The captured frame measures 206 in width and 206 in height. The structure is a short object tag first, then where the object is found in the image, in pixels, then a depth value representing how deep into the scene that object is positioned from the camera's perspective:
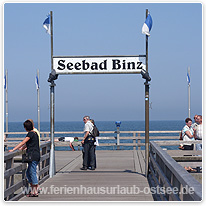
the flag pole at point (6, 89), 33.48
